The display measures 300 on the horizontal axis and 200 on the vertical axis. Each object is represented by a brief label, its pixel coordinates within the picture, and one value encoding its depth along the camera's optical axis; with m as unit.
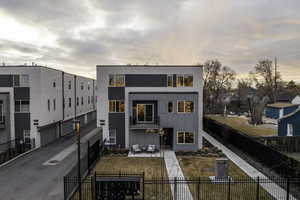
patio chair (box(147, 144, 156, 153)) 20.84
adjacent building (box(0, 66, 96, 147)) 22.84
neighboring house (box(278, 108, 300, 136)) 23.48
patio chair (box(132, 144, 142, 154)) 21.03
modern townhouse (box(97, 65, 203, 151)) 21.84
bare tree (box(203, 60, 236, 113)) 52.41
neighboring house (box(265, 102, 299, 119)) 41.00
